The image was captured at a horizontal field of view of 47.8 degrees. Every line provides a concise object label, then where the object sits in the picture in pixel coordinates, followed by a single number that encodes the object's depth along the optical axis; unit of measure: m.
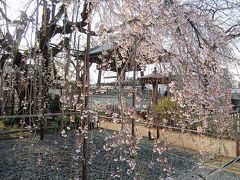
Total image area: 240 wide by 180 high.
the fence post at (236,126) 5.32
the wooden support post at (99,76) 3.19
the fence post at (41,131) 6.34
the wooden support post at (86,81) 2.42
